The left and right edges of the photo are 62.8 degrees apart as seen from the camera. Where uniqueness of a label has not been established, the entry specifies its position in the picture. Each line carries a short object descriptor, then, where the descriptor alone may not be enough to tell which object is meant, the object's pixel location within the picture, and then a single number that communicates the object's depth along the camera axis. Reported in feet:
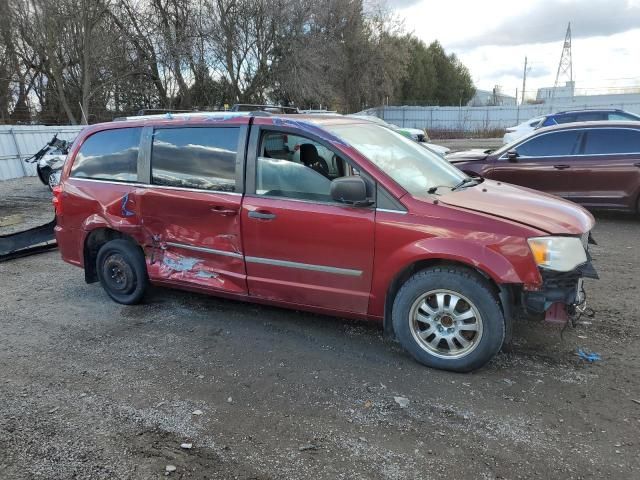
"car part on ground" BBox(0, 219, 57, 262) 22.84
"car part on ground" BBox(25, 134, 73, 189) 43.91
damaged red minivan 11.49
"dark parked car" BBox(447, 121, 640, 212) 27.07
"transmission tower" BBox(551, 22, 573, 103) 249.51
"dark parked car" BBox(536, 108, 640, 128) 47.98
